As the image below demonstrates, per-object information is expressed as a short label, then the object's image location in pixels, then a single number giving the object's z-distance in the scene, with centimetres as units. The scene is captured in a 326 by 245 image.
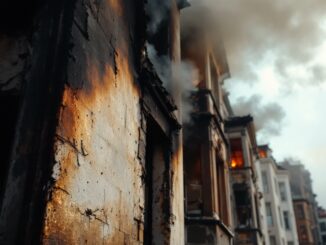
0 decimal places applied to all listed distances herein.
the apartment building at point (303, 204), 5069
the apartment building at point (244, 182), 1677
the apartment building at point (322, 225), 6074
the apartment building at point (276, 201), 3127
